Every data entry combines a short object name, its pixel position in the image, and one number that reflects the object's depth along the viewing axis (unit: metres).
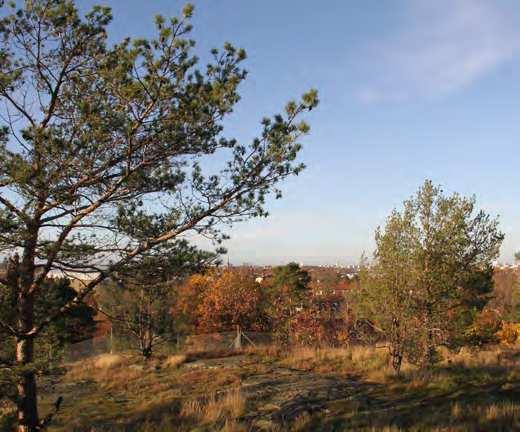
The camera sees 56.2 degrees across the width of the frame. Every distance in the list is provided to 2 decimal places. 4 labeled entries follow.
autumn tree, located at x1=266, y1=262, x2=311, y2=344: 29.23
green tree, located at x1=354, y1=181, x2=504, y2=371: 14.04
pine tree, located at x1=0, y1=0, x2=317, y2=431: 5.90
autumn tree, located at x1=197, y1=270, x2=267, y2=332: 41.59
